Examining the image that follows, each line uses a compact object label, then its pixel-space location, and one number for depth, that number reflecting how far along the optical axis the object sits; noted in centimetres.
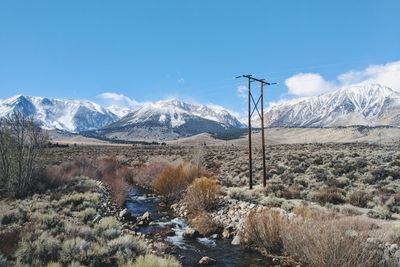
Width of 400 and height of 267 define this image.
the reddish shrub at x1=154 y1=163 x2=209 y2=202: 2685
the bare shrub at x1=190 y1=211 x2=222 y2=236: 1748
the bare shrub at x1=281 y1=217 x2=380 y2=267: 993
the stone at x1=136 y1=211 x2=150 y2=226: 1948
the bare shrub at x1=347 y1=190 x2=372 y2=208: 1925
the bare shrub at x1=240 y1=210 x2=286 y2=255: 1391
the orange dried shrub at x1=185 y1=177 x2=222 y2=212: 2139
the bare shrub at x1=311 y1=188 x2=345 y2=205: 2028
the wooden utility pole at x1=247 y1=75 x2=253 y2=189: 2536
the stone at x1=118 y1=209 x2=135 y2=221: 2012
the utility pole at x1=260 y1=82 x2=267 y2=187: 2552
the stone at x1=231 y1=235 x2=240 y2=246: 1556
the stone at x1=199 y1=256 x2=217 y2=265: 1338
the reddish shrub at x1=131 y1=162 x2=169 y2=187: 3503
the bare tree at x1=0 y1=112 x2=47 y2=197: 2362
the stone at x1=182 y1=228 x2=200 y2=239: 1695
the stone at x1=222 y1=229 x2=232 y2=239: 1689
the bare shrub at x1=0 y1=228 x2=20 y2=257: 1031
